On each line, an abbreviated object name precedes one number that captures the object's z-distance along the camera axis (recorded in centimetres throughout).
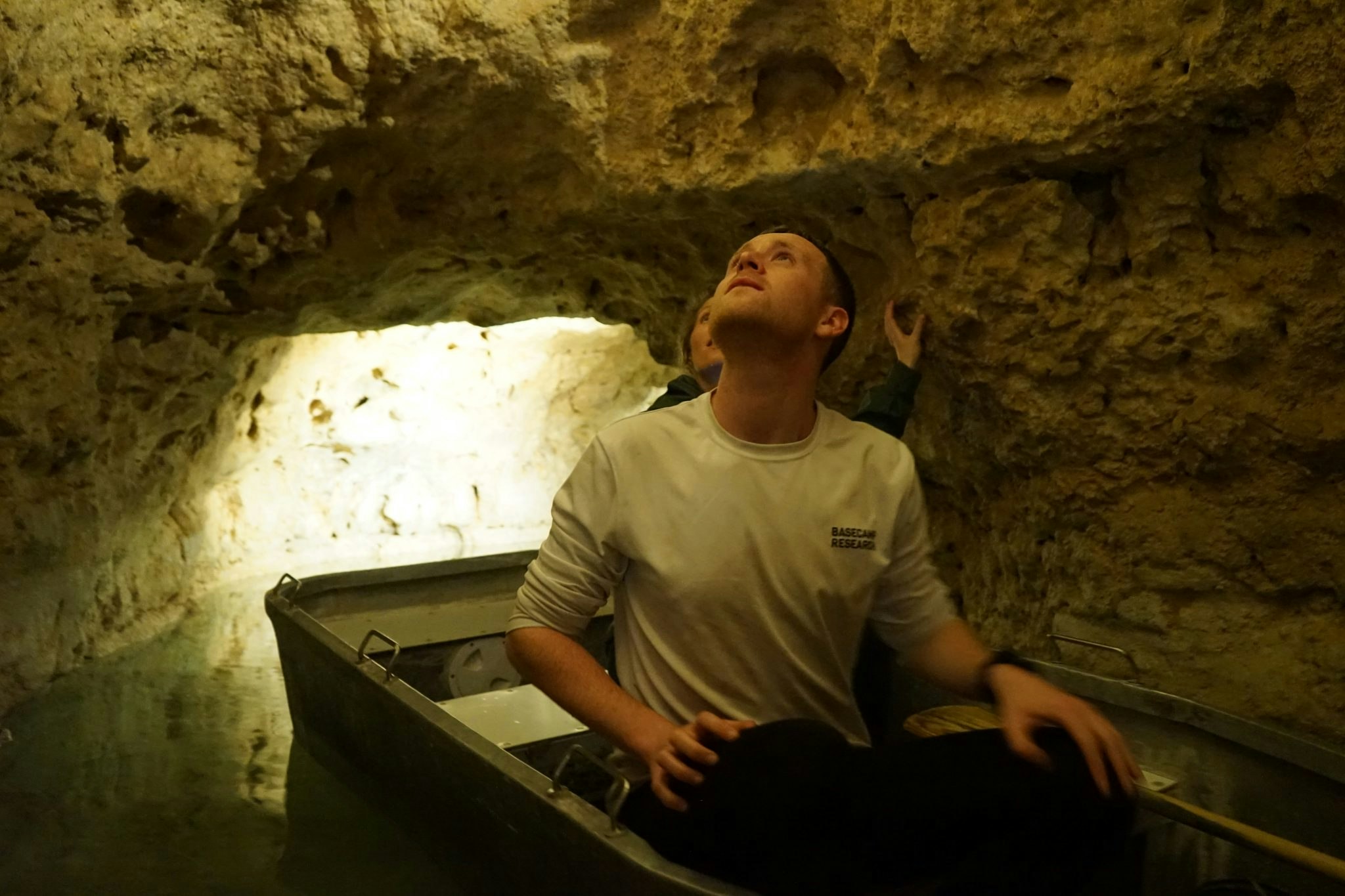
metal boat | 160
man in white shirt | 133
